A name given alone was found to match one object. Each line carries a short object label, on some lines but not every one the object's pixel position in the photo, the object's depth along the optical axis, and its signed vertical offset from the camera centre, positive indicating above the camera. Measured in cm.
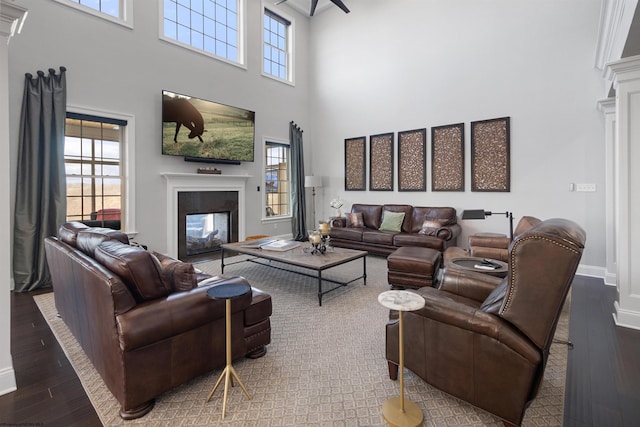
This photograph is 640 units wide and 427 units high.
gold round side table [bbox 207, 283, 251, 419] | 170 -46
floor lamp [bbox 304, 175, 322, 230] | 722 +66
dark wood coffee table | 340 -55
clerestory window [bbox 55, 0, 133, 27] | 446 +297
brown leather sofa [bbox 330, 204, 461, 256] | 512 -36
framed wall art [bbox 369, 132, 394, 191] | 651 +100
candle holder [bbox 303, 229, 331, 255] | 388 -41
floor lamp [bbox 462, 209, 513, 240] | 341 -5
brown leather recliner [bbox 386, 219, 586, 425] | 139 -60
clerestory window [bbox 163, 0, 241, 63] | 548 +345
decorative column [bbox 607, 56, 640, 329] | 284 +18
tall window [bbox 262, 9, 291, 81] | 703 +378
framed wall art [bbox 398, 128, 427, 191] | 607 +98
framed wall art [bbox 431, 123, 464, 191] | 561 +94
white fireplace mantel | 534 +45
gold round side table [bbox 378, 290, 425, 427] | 157 -105
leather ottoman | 354 -67
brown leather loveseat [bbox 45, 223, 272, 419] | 166 -64
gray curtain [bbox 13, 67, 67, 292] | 387 +43
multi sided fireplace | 555 -20
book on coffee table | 409 -47
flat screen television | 523 +145
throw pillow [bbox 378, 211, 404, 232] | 588 -22
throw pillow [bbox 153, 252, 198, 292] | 197 -41
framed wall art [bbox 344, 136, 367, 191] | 692 +103
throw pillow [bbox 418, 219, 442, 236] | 521 -30
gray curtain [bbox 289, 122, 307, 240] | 737 +54
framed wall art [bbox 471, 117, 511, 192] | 515 +90
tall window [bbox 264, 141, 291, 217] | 713 +72
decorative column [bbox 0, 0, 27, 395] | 183 -3
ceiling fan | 547 +362
